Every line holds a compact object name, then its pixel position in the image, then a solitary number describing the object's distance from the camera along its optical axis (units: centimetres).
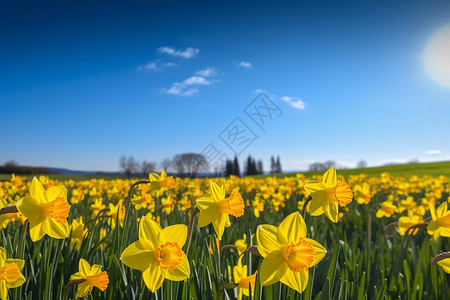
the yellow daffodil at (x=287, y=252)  31
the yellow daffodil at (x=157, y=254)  33
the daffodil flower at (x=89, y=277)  44
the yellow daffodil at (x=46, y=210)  39
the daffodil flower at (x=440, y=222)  58
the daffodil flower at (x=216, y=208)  40
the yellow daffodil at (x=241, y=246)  50
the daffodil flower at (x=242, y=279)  43
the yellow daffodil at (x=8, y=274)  37
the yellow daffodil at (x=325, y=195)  43
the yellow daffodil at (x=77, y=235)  73
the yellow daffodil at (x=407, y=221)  86
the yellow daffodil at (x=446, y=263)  39
